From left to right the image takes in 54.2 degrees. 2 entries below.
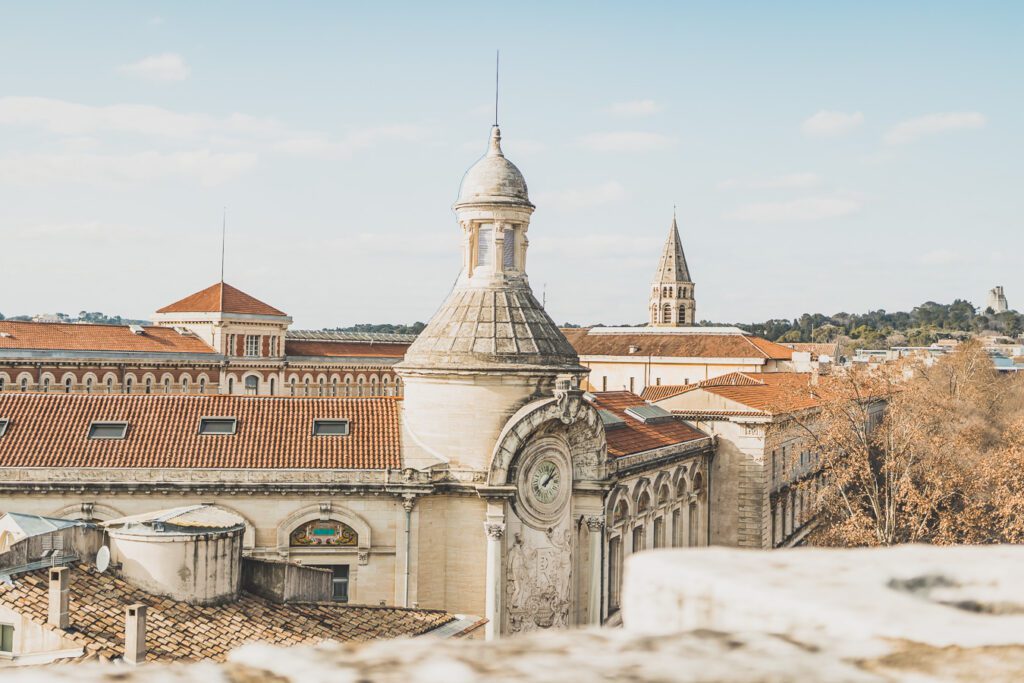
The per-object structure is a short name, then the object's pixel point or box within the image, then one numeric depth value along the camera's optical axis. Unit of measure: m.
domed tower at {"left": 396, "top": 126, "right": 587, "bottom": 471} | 29.56
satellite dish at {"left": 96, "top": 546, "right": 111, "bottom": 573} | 23.00
